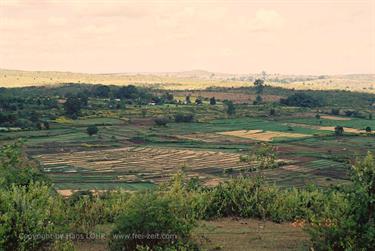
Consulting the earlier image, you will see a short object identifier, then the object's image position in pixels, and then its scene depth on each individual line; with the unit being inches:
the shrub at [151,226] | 689.6
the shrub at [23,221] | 615.5
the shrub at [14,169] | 821.2
